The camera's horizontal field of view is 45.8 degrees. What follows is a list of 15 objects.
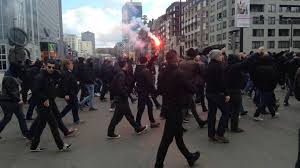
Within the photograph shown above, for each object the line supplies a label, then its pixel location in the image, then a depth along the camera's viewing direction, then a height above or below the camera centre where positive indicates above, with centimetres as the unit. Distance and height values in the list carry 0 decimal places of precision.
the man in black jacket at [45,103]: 682 -81
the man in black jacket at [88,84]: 1222 -82
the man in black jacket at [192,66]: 879 -16
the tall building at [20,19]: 5487 +753
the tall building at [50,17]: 9319 +1443
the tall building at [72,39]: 15736 +997
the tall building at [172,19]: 11950 +1402
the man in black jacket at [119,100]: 805 -91
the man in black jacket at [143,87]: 860 -67
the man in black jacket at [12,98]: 793 -83
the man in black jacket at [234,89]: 810 -68
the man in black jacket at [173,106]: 561 -73
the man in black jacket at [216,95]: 723 -73
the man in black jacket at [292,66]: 1134 -23
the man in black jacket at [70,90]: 950 -82
